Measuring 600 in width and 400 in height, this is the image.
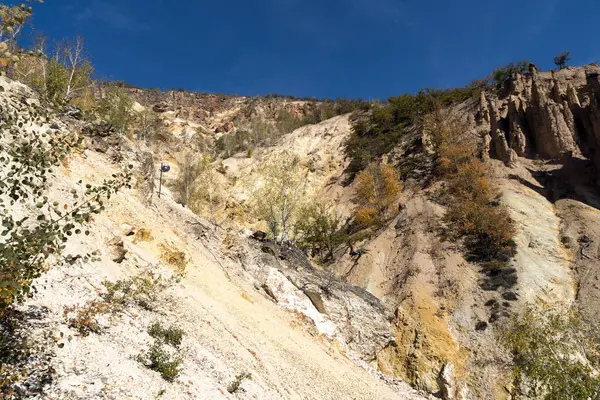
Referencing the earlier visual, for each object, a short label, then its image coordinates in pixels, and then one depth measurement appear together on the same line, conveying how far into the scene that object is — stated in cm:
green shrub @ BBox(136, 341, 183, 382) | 776
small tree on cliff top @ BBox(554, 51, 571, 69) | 4231
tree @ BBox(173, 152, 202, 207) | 3984
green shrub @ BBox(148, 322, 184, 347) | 934
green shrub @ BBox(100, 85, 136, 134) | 3319
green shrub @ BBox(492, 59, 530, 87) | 4344
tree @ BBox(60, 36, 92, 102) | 2689
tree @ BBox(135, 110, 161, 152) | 4602
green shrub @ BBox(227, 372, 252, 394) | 923
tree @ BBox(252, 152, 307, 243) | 3467
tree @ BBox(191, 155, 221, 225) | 4069
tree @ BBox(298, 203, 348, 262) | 3438
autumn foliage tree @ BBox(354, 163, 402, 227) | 3644
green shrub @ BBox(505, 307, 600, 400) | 1148
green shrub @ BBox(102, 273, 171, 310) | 974
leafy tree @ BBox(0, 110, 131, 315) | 432
